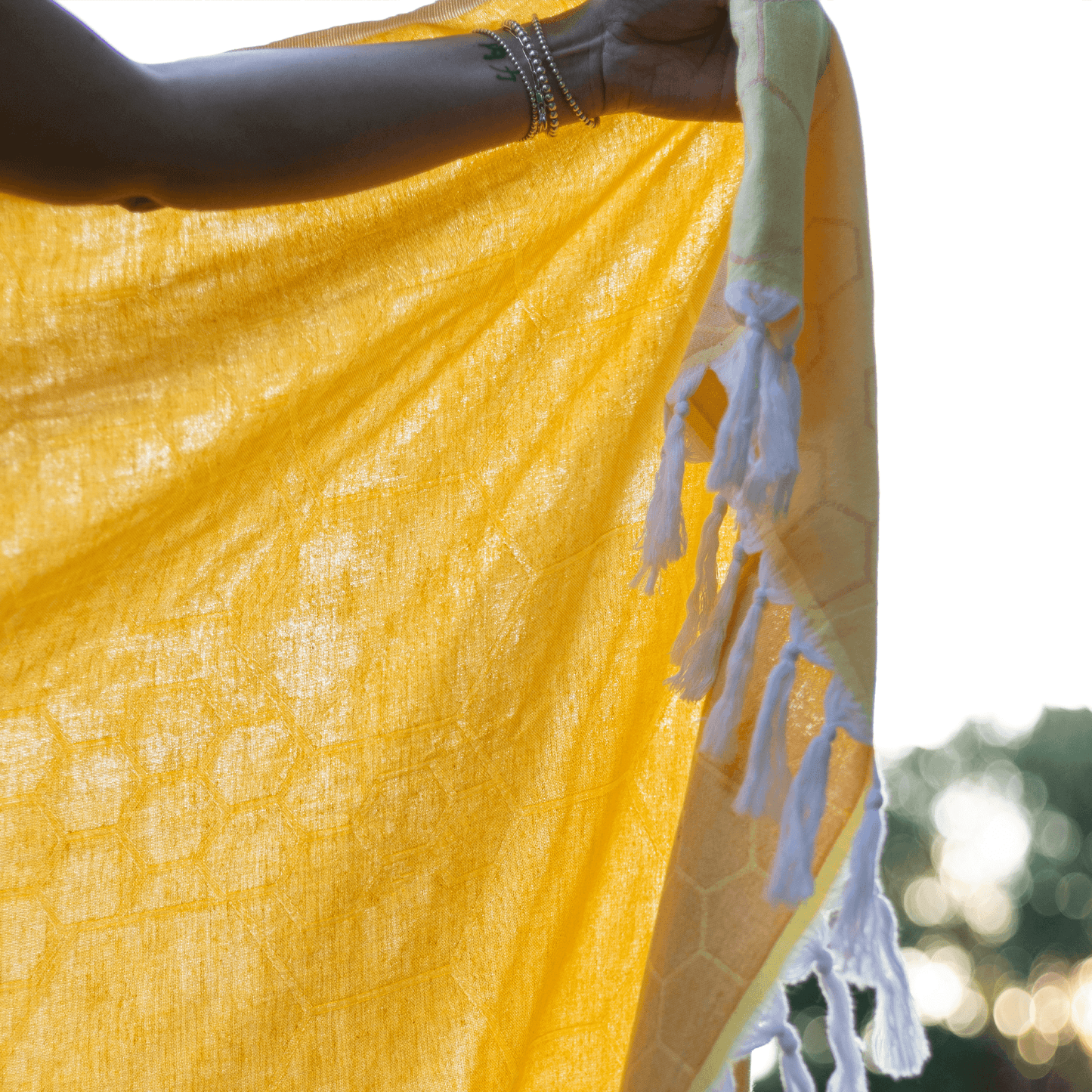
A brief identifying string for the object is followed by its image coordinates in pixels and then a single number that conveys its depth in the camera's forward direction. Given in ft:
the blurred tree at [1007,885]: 32.17
